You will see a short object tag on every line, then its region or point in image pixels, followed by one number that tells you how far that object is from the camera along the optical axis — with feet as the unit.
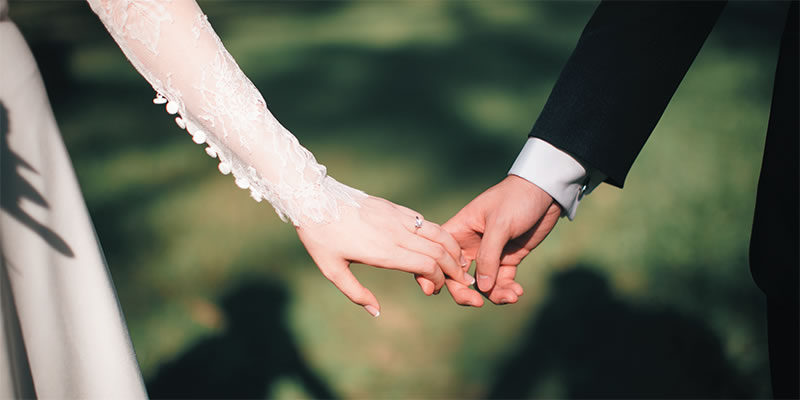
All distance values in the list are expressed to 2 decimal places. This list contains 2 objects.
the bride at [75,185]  2.68
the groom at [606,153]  2.88
